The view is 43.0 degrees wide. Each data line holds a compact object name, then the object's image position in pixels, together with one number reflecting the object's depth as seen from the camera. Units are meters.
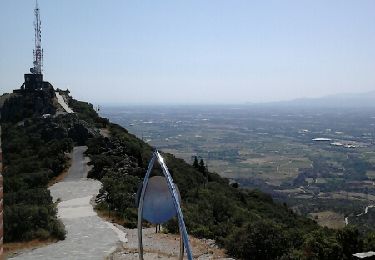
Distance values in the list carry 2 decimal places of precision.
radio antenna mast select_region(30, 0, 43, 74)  46.38
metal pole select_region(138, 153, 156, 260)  8.13
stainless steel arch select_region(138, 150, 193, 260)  6.65
